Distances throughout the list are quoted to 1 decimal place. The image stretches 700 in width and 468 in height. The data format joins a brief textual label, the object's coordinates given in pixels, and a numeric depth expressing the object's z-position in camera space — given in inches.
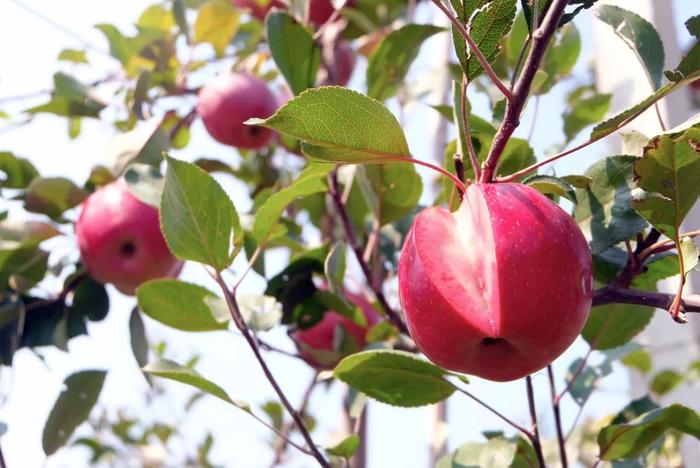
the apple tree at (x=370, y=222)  20.8
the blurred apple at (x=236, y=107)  54.0
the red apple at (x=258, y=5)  63.9
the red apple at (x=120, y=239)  43.3
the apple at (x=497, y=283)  20.0
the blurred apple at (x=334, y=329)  48.8
